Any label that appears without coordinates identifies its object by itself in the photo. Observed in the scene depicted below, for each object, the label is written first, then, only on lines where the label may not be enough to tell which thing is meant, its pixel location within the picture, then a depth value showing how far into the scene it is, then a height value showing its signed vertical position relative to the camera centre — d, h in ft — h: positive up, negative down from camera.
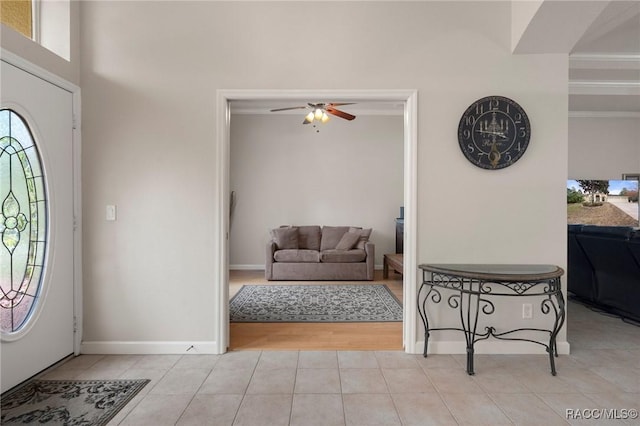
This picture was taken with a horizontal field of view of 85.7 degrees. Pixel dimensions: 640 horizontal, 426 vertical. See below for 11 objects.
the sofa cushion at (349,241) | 19.79 -1.78
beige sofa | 18.67 -2.92
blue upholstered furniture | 11.50 -2.05
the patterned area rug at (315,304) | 12.58 -3.89
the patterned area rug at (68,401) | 6.44 -3.91
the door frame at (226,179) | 9.34 +0.85
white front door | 7.34 -0.53
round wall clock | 9.31 +2.14
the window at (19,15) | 7.84 +4.61
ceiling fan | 15.42 +4.50
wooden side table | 17.28 -2.77
